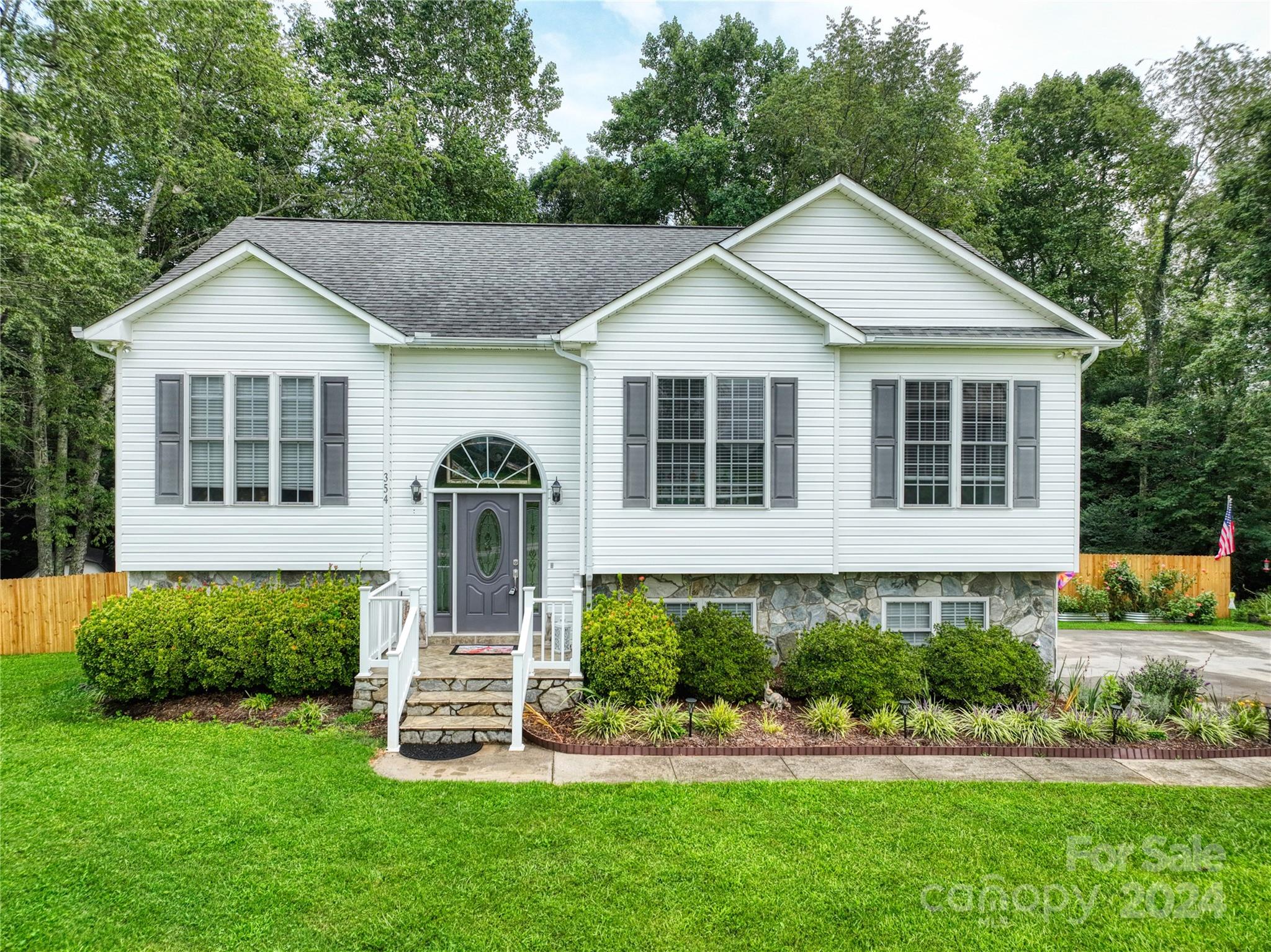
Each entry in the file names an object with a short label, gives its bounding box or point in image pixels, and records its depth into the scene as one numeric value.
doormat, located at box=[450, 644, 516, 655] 8.56
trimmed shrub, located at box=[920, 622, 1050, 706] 7.95
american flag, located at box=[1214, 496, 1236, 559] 16.86
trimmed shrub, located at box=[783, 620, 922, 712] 7.76
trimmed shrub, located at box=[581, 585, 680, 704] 7.43
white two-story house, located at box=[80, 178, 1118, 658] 8.73
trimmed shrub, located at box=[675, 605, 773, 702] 7.86
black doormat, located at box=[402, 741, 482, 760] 6.55
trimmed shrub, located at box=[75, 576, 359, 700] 7.46
